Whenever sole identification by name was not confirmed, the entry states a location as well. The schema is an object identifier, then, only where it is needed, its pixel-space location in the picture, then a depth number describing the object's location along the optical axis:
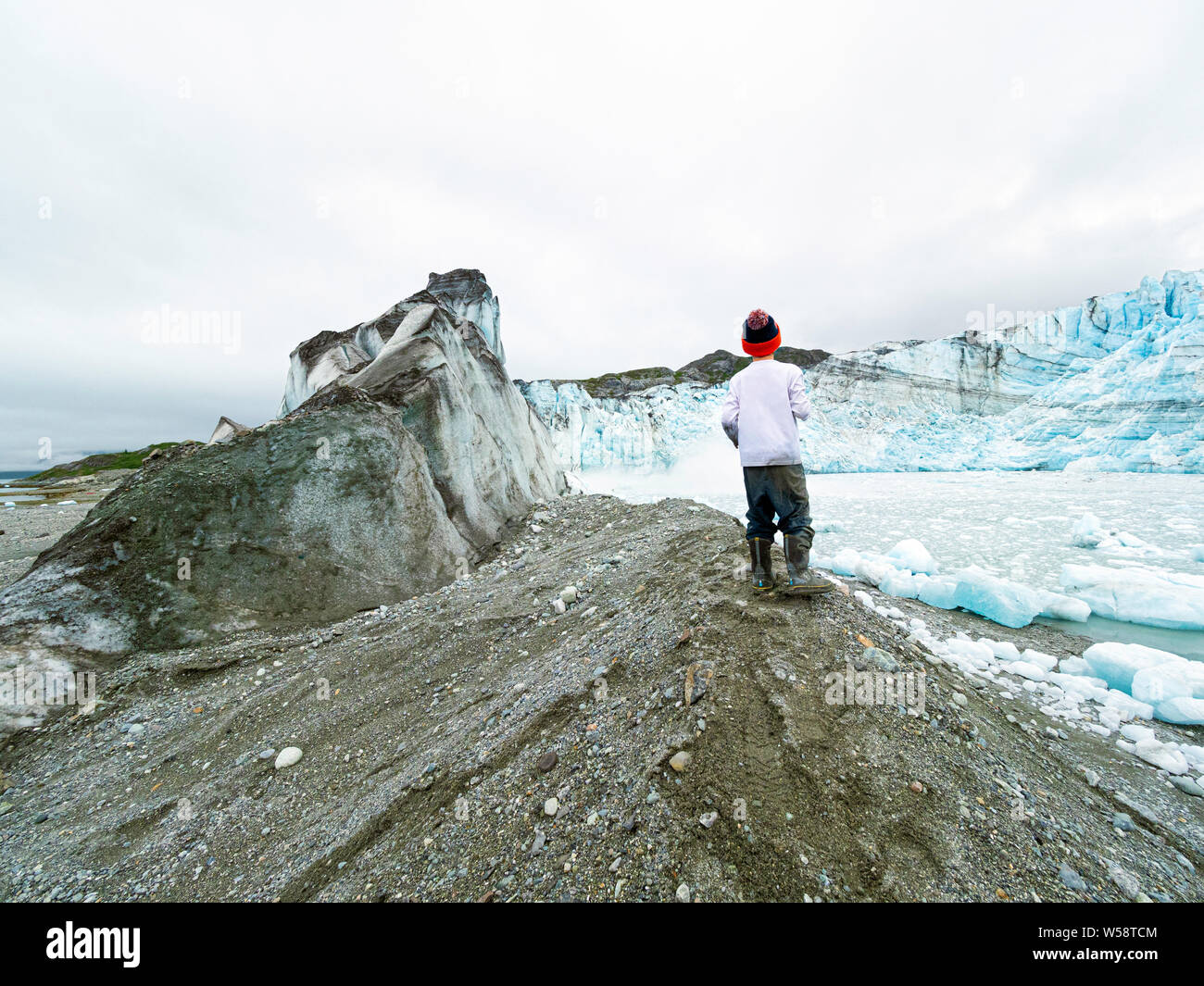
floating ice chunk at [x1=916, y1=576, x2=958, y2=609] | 5.74
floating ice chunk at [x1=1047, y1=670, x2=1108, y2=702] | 3.67
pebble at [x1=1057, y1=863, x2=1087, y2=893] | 1.75
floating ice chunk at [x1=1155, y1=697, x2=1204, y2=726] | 3.23
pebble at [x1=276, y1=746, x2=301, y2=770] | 3.23
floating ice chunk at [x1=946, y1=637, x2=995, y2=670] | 4.27
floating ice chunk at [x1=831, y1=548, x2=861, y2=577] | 7.16
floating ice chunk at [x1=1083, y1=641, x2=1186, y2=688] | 3.76
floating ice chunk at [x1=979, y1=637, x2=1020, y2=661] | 4.35
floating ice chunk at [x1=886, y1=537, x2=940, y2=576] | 6.98
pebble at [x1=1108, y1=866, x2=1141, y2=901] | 1.79
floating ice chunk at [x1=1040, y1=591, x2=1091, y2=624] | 5.32
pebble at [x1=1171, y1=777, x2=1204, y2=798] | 2.61
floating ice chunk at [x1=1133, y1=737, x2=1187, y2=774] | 2.80
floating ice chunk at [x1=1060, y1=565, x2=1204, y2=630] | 5.09
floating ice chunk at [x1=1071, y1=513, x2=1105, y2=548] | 8.88
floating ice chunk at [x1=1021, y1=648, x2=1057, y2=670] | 4.18
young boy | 3.49
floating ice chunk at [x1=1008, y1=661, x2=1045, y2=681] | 3.99
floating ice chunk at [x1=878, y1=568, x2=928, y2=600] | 6.18
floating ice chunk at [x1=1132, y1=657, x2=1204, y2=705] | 3.39
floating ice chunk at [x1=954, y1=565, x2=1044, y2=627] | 5.26
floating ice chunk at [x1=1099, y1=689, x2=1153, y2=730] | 3.40
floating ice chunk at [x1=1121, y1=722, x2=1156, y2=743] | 3.10
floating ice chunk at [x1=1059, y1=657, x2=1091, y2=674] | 4.01
